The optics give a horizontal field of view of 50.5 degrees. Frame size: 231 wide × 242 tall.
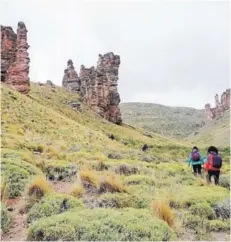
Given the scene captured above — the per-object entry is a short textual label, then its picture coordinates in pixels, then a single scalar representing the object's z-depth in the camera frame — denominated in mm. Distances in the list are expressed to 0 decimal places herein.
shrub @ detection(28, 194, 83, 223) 5679
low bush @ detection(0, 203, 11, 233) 5372
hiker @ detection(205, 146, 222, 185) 9525
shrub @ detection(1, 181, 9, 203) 6655
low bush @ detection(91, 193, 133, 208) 6315
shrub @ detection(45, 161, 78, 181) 9094
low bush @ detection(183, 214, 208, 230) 5870
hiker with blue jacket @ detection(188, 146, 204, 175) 11367
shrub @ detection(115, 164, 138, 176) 10335
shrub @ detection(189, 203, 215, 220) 6396
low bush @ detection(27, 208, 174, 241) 4707
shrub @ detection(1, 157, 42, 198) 7177
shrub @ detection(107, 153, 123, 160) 15309
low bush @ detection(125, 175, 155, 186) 8549
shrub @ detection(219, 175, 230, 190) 9970
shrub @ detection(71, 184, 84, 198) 6913
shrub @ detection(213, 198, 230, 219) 6497
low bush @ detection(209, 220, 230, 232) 5803
